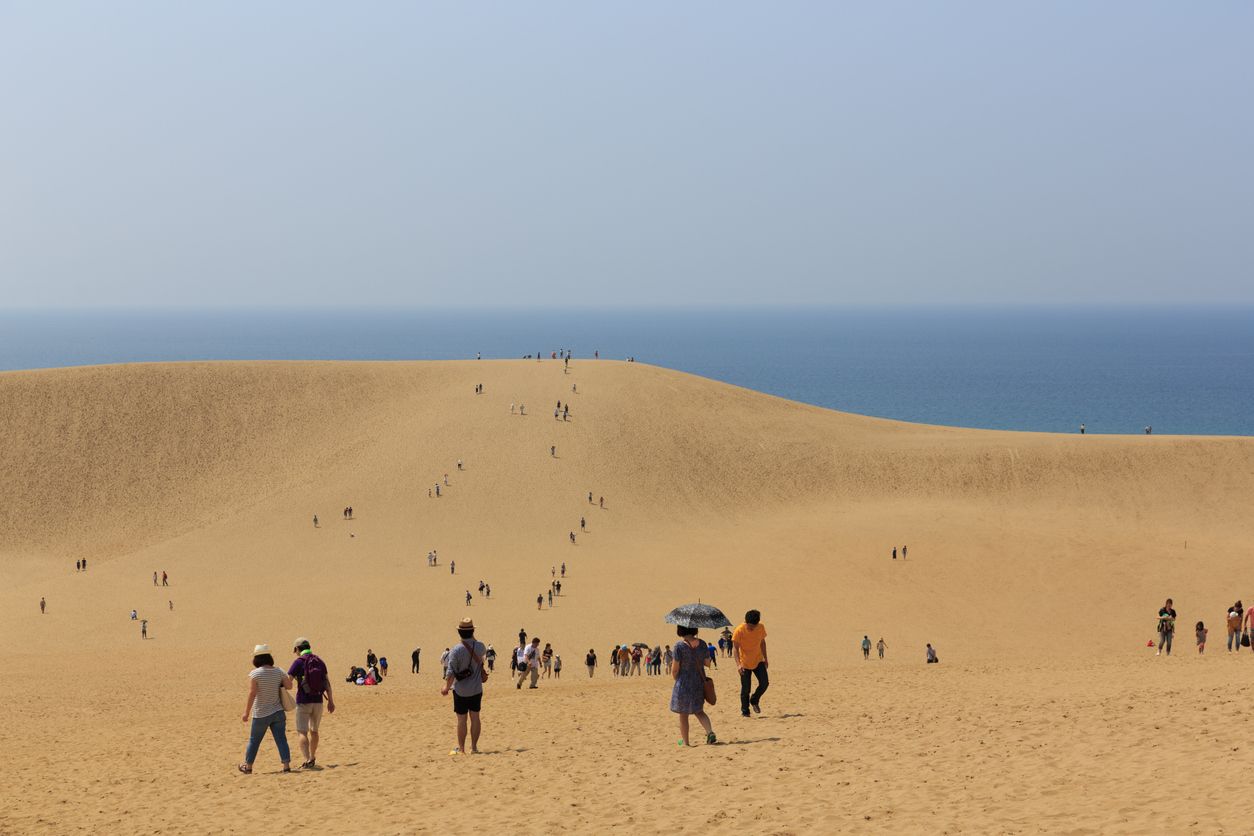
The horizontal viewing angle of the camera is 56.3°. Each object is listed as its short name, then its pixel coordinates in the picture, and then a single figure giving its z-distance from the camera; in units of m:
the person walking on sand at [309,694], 15.14
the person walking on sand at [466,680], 15.28
